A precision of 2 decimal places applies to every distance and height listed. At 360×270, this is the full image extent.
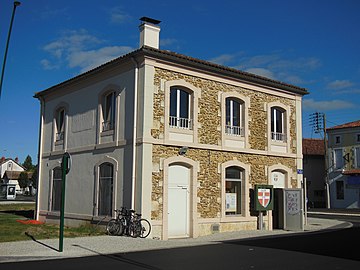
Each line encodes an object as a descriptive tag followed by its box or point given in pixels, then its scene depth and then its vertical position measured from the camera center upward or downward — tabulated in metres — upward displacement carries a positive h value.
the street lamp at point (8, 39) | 16.61 +5.91
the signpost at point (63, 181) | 11.22 +0.06
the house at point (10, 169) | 92.19 +3.47
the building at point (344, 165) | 42.06 +2.18
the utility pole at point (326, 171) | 42.21 +1.49
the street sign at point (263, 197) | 18.55 -0.52
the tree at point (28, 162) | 131.48 +6.71
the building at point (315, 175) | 47.28 +1.19
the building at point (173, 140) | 15.82 +1.88
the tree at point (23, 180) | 87.06 +0.68
